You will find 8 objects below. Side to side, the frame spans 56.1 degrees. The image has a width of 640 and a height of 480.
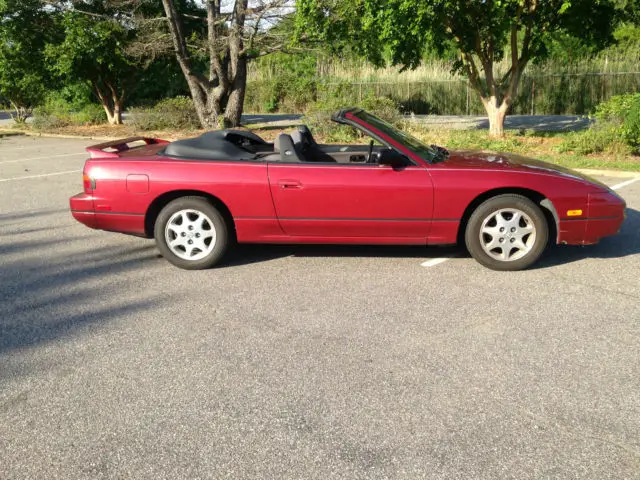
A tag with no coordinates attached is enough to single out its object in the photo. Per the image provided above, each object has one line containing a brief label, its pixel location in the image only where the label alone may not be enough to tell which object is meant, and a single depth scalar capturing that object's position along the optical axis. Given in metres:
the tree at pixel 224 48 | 17.86
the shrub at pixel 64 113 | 23.73
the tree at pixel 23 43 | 20.66
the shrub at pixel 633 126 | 10.88
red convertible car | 5.13
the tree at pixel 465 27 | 12.58
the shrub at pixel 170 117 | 20.80
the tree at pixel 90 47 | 20.12
